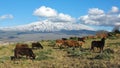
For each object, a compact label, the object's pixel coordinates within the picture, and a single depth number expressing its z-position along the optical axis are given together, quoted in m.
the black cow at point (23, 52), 26.51
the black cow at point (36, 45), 36.33
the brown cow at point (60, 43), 36.56
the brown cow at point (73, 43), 35.12
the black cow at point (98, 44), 30.39
